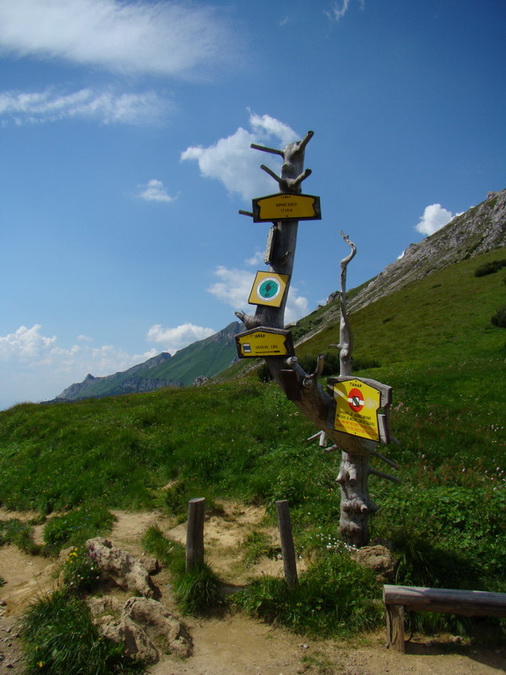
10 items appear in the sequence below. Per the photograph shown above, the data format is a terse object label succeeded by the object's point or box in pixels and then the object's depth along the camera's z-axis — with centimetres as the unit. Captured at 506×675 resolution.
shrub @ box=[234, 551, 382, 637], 701
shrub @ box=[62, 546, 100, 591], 798
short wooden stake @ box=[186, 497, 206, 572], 830
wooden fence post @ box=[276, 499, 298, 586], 765
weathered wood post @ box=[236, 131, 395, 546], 784
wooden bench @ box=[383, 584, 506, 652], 655
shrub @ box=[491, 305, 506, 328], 3694
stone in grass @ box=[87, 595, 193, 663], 638
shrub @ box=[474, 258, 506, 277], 5706
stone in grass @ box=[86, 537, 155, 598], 800
